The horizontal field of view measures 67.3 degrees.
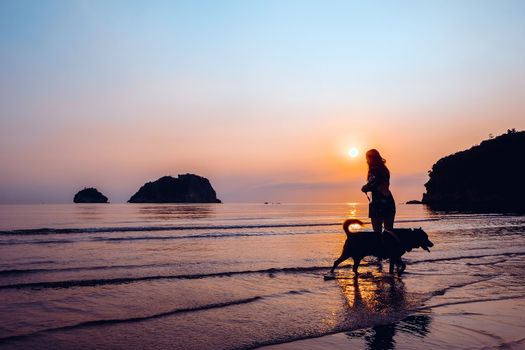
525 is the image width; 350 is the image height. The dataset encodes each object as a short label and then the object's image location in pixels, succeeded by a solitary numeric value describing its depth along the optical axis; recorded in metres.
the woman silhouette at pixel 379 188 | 9.24
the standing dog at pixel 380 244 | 8.16
